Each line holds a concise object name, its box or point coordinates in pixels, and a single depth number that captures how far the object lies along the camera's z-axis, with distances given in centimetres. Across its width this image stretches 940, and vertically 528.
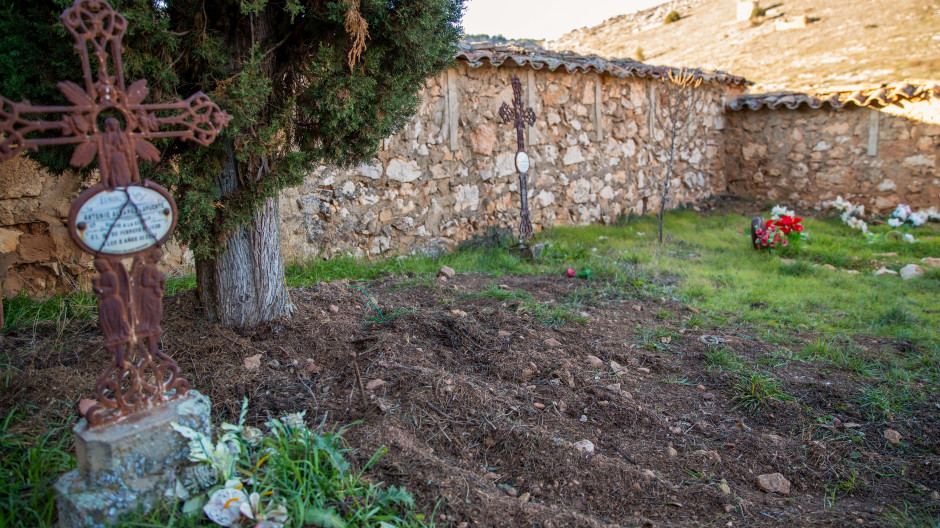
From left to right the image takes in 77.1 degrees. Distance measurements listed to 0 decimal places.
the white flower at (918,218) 855
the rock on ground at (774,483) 259
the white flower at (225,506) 184
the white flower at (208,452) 198
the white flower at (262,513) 184
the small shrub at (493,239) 701
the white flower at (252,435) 222
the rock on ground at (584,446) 265
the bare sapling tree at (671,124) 919
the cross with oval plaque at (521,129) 660
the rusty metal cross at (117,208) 192
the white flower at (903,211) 872
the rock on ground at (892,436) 295
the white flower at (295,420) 230
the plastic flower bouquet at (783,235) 691
